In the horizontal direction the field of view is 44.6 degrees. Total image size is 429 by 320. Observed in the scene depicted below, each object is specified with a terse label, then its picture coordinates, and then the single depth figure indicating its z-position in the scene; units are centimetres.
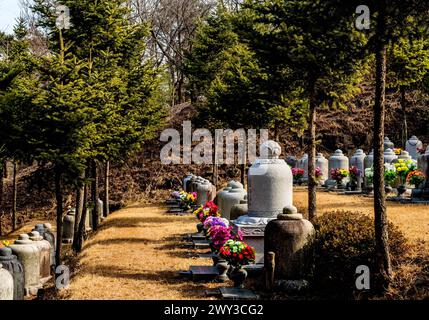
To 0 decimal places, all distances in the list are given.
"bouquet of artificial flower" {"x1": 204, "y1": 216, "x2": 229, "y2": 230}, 1352
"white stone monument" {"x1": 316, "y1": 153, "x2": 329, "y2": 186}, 3348
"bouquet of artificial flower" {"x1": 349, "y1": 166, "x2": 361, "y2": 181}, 2698
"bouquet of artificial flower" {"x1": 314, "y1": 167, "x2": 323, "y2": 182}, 2988
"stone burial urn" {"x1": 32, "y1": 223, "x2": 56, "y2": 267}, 2088
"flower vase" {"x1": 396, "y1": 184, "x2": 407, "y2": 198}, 2217
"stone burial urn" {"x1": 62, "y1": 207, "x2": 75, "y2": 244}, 2666
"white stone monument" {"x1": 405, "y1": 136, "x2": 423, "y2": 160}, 3269
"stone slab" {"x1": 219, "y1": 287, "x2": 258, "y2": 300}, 1023
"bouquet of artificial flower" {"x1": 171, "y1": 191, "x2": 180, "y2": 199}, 3311
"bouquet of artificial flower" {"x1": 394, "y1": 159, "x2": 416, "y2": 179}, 2317
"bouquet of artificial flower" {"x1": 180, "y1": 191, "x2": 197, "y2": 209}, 2733
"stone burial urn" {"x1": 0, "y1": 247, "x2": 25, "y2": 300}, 1355
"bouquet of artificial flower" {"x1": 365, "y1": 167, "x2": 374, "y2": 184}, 2431
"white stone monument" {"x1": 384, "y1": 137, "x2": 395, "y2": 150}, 3318
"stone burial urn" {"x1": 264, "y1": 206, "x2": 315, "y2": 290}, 1098
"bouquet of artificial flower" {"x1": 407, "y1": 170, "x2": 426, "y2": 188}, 2114
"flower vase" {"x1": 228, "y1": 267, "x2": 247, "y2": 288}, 1123
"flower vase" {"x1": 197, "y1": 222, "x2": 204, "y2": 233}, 1821
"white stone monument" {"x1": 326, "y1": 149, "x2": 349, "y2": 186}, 3266
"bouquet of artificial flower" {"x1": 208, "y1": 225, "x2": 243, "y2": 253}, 1291
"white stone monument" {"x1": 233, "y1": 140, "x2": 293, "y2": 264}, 1414
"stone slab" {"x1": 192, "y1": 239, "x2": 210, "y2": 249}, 1703
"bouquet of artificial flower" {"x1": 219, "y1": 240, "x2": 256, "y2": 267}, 1149
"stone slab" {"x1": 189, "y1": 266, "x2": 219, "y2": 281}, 1227
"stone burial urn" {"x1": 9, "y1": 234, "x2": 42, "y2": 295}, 1595
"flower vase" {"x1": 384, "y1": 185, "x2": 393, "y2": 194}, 2222
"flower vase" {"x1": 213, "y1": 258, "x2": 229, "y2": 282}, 1212
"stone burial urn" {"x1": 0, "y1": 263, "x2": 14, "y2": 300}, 1062
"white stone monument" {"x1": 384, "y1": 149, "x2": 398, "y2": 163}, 2773
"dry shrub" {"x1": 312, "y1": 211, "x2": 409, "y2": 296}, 1018
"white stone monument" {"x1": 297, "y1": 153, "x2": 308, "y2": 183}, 3579
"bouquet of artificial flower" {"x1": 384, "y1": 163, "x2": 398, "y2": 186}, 2281
